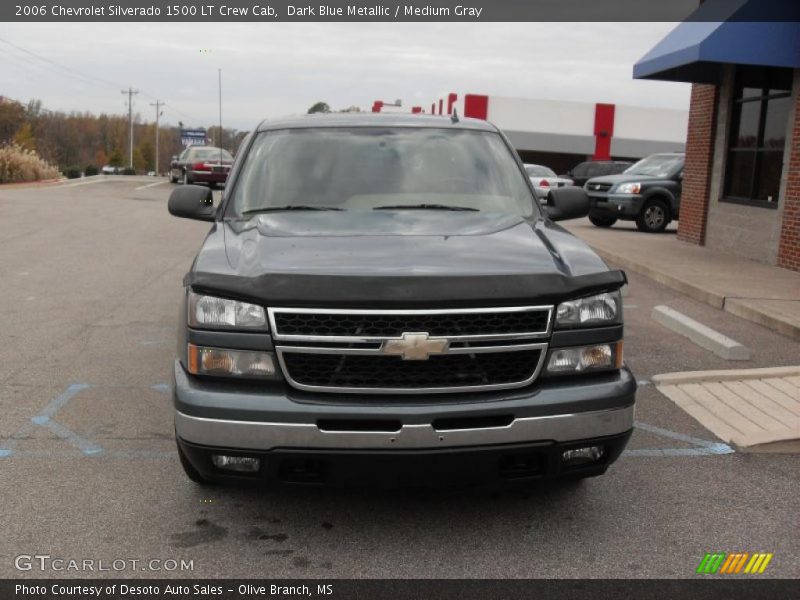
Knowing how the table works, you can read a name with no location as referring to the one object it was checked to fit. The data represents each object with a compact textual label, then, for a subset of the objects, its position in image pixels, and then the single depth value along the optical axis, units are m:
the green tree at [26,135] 89.47
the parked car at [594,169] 33.03
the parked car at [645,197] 18.14
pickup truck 3.33
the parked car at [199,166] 29.09
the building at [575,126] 48.69
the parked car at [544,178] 25.36
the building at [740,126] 11.32
